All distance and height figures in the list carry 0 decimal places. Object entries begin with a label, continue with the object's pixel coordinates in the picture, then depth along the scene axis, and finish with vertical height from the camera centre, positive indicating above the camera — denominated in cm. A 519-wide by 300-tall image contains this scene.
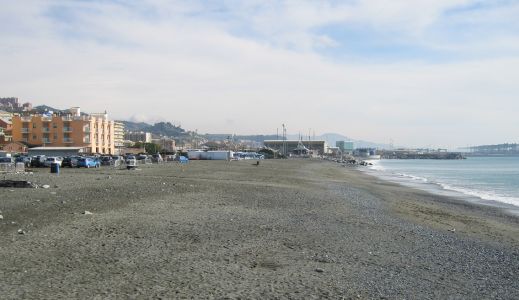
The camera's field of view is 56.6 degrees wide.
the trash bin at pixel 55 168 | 3745 -191
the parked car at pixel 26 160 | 5322 -195
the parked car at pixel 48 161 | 5194 -191
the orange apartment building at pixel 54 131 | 10019 +267
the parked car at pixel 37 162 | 5269 -204
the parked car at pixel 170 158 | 8722 -236
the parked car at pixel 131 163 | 4909 -193
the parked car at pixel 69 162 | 5101 -195
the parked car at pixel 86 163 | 5078 -200
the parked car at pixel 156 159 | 7766 -227
